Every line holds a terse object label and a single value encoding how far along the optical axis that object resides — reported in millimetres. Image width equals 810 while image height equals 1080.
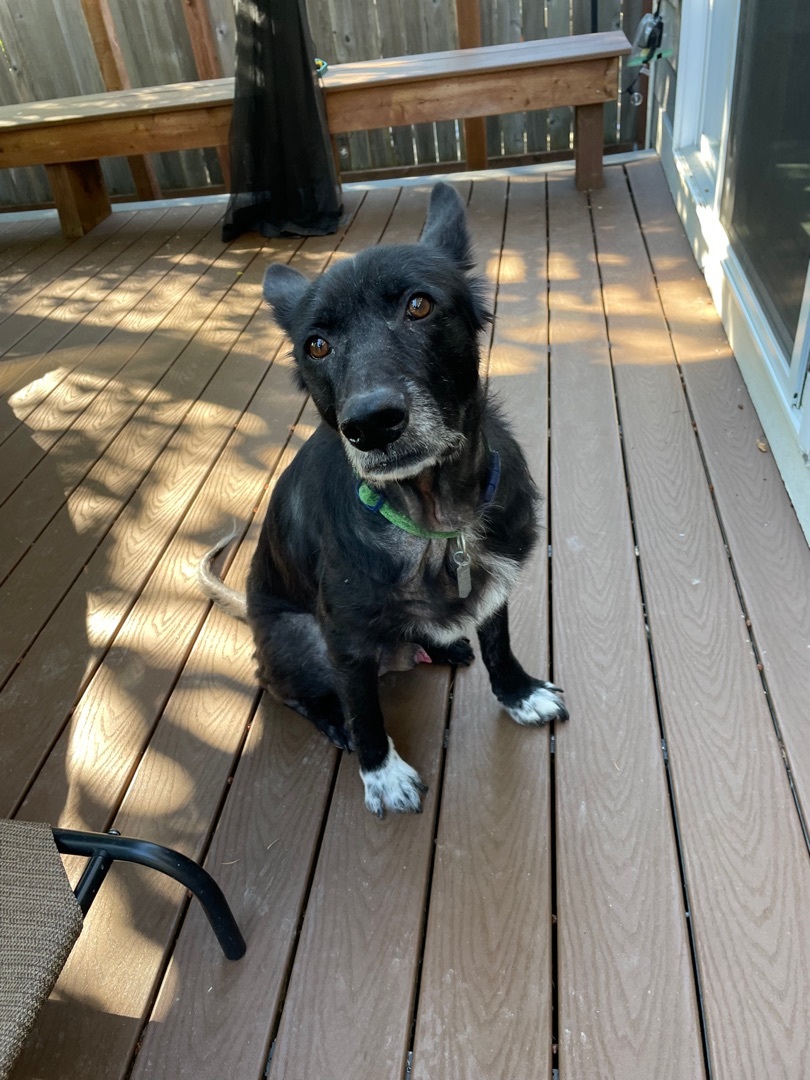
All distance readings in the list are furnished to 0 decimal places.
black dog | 1361
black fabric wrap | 4258
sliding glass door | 2346
